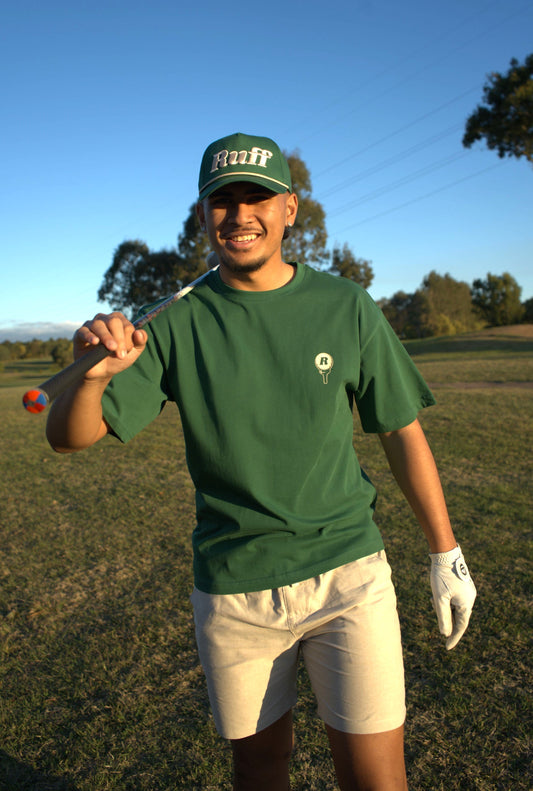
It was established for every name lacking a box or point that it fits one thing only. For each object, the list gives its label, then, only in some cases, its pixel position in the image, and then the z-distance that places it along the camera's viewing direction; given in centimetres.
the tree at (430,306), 6266
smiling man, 199
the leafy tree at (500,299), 4891
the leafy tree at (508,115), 2947
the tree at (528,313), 4800
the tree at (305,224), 4012
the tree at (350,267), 4971
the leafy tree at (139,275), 4322
